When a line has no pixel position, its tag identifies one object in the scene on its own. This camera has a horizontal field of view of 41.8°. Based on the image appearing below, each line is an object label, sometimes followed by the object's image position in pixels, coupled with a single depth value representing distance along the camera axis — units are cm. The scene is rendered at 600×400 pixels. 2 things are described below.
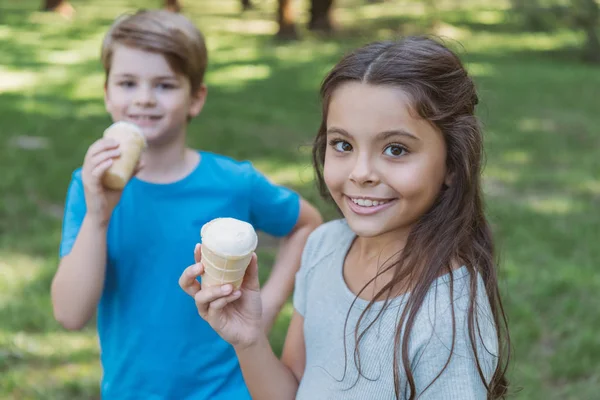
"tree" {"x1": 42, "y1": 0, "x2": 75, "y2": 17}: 1811
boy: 217
